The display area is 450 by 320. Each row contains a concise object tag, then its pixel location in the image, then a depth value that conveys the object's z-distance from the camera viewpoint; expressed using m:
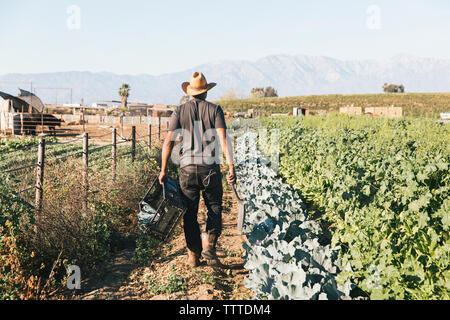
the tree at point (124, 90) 86.18
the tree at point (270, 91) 143.14
